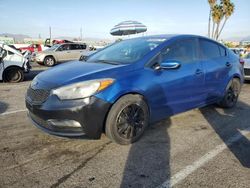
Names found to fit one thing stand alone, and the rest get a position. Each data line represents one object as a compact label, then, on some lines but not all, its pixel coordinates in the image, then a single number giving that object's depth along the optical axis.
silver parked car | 13.26
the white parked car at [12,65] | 7.46
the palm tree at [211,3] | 28.68
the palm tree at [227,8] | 28.84
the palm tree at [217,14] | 28.94
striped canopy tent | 16.69
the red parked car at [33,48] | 19.22
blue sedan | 2.50
